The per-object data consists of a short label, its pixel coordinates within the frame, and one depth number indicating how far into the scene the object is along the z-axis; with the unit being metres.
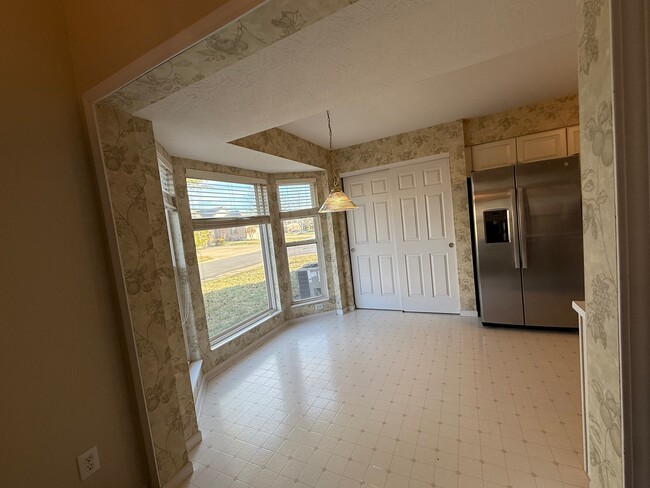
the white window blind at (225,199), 2.86
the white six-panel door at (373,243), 4.05
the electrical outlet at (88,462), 1.25
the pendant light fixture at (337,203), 2.35
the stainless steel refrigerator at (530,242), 2.77
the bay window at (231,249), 2.90
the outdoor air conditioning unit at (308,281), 4.22
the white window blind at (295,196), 4.01
